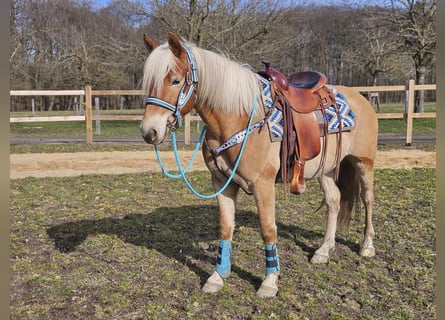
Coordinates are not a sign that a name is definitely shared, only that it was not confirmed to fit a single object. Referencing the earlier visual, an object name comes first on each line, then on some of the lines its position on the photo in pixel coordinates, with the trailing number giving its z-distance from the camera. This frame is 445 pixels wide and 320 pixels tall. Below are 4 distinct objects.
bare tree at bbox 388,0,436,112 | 18.64
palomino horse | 2.70
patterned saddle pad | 3.17
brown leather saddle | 3.25
